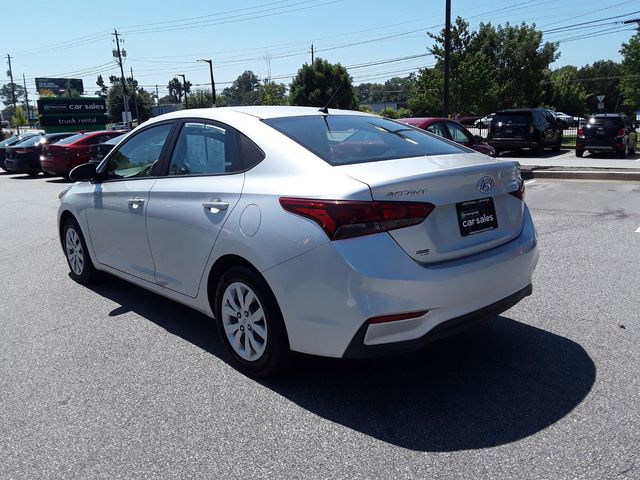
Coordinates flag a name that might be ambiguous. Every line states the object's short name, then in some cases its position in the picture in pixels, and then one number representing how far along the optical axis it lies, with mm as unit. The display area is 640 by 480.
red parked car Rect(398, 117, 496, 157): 11758
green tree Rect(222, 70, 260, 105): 128750
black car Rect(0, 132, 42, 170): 23022
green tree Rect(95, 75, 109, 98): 134625
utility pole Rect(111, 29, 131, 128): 52938
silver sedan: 2895
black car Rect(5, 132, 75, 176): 19891
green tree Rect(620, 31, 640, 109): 51469
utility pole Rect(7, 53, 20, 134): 95062
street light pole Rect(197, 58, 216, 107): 42153
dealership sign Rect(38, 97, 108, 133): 35406
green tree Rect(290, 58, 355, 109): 56031
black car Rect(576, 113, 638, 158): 18141
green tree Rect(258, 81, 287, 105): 56072
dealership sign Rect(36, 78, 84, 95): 108562
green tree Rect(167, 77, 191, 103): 133350
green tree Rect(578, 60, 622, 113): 94000
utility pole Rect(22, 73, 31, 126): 95900
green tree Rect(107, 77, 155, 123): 101938
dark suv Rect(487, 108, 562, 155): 19328
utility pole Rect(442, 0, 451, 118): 17917
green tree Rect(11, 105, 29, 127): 83812
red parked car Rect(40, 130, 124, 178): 17484
